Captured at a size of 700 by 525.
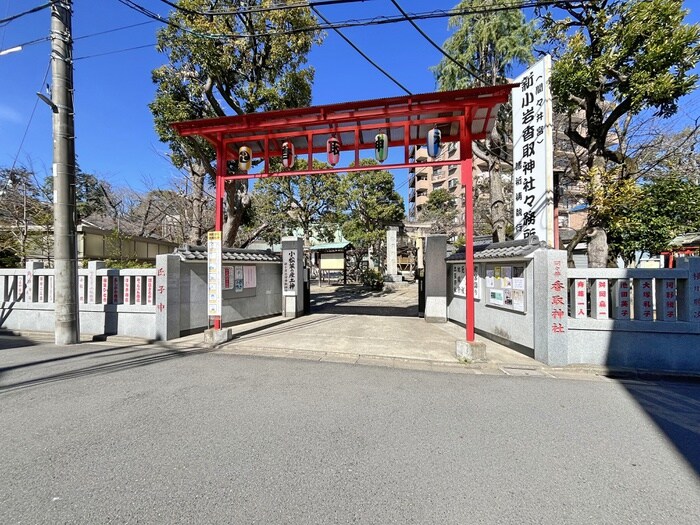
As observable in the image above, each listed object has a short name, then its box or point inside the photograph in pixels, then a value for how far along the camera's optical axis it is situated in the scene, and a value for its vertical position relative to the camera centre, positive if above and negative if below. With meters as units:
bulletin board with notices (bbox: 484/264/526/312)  6.65 -0.41
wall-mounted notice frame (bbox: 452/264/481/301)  8.59 -0.38
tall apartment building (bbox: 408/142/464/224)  42.09 +12.49
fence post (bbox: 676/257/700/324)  5.30 -0.40
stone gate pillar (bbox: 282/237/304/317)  11.48 -0.36
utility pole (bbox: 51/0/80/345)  7.20 +1.88
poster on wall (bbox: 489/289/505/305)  7.35 -0.67
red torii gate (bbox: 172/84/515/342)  6.34 +3.20
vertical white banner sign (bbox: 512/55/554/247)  7.07 +2.56
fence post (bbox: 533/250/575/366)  5.76 -0.70
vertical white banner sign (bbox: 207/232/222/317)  7.29 -0.17
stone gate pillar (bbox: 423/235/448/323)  10.55 -0.53
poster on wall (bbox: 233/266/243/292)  9.59 -0.30
